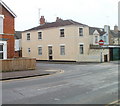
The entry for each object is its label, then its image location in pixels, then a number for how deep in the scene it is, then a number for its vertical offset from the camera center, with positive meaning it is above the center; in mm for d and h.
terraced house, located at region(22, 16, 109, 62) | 25123 +2136
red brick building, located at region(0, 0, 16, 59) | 15269 +3014
